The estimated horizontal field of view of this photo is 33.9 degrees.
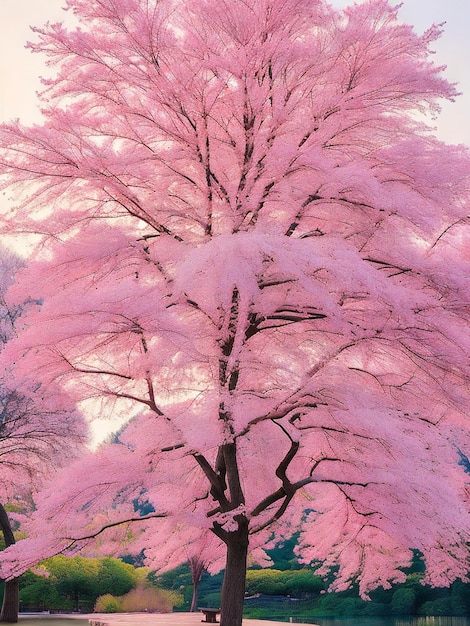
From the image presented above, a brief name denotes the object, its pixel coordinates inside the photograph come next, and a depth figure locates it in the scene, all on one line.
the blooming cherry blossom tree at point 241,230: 10.06
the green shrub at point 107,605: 25.31
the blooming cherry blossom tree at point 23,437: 17.83
